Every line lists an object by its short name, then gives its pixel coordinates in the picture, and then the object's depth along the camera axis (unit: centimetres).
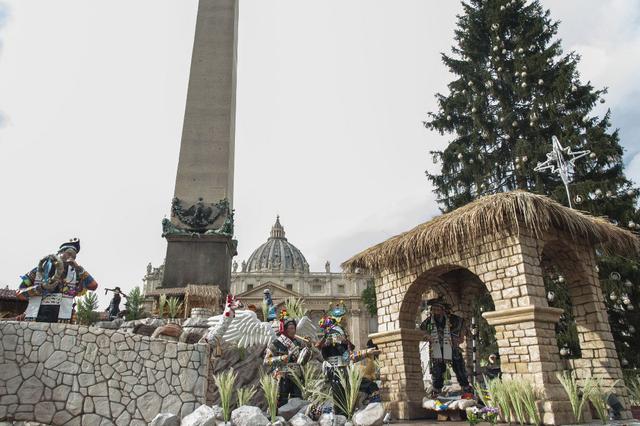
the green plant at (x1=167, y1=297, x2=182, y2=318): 1245
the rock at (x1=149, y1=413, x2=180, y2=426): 620
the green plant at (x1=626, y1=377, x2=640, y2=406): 934
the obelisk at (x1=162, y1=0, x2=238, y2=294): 1413
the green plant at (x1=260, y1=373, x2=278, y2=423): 620
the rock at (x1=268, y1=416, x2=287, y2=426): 588
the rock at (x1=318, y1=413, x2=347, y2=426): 599
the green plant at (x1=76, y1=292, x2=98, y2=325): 1227
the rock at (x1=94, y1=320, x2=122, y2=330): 1097
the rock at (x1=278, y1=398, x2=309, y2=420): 648
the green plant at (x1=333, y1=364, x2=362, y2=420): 634
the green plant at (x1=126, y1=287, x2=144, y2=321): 1330
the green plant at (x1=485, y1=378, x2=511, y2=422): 636
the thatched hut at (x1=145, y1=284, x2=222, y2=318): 1308
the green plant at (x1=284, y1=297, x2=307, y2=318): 1172
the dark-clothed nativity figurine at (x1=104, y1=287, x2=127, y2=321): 1358
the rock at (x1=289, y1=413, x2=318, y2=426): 595
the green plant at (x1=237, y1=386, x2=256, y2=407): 646
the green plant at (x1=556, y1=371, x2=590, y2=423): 640
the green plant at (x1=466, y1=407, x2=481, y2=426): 583
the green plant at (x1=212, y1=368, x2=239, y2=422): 627
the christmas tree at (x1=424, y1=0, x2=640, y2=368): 1288
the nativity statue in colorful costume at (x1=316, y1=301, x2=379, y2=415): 668
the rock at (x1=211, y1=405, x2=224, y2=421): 634
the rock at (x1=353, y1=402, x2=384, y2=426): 600
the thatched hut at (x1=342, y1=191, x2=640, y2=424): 712
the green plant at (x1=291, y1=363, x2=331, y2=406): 653
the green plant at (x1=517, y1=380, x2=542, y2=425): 618
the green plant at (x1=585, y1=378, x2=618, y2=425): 656
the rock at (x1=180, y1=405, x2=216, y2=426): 588
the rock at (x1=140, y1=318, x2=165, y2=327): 1093
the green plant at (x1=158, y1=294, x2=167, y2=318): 1254
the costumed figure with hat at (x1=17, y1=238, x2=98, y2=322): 775
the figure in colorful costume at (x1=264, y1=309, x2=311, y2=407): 659
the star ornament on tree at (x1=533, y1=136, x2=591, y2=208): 1308
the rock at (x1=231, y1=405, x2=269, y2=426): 584
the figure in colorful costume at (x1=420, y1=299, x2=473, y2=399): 882
